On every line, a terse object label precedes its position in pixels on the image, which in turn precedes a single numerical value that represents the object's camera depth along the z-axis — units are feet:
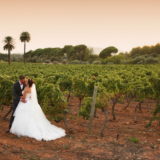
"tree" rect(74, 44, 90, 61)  436.52
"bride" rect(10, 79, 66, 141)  33.12
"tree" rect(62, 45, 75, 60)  448.65
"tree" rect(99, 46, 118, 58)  430.20
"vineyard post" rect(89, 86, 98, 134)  34.76
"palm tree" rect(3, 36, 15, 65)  320.35
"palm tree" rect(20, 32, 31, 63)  331.98
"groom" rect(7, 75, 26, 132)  33.76
